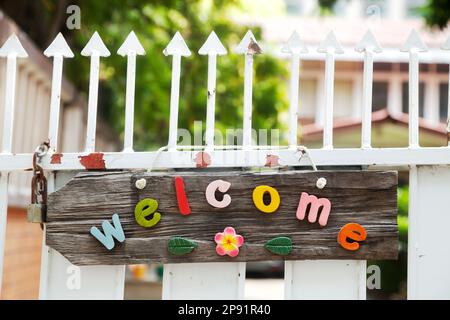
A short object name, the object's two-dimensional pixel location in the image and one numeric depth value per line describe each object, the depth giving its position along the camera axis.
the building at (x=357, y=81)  20.05
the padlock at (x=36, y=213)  2.29
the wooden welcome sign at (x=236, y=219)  2.26
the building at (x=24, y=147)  4.07
